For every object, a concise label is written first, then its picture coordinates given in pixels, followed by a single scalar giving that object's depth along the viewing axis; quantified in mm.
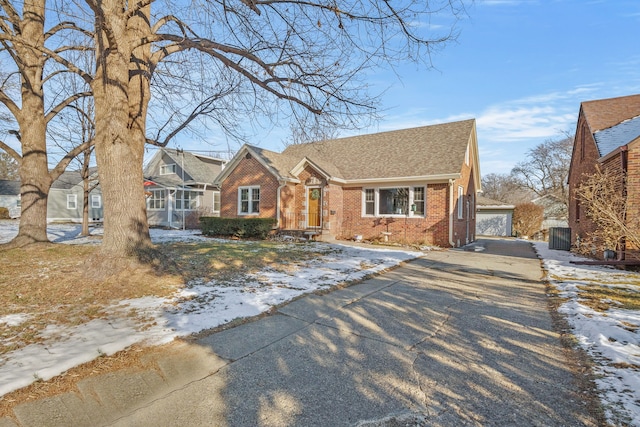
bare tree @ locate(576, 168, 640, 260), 6441
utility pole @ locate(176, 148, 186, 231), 22853
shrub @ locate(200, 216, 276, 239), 15641
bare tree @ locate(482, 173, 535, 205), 46781
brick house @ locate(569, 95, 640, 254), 8734
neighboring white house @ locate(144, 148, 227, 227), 23406
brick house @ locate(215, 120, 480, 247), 14398
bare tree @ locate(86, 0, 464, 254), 5930
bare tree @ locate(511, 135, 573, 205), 35812
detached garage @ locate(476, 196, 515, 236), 27531
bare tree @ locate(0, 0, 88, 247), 9125
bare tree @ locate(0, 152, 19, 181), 43500
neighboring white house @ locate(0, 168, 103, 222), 30750
